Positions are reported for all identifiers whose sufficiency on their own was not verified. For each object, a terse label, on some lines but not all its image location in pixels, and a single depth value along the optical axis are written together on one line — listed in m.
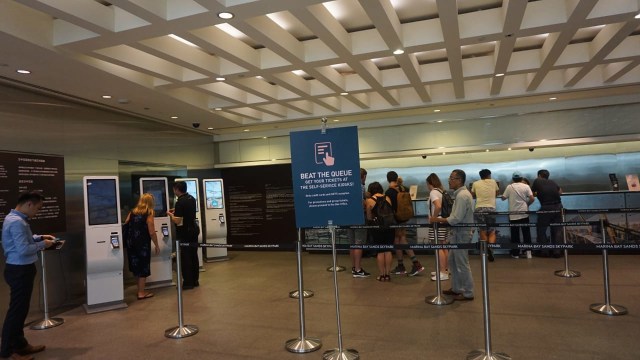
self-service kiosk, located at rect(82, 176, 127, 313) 5.64
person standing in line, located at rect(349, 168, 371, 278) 7.05
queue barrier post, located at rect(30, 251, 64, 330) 5.16
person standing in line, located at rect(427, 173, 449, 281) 5.92
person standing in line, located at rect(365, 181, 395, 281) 6.59
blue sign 3.77
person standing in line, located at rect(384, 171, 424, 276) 6.95
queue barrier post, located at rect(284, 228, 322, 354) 3.99
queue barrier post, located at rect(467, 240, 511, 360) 3.57
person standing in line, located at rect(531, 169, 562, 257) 7.91
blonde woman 6.36
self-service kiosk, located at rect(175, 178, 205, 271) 8.70
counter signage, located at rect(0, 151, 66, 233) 5.21
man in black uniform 6.76
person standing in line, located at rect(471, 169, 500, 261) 7.68
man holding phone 4.05
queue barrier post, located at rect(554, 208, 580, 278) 6.41
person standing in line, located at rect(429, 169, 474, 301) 5.15
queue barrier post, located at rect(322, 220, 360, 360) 3.70
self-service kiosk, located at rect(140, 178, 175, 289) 6.96
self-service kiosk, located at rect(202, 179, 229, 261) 9.12
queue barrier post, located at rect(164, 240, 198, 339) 4.54
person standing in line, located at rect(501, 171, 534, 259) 8.11
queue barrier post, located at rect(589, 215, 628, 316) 4.59
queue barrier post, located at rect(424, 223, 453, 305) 5.22
